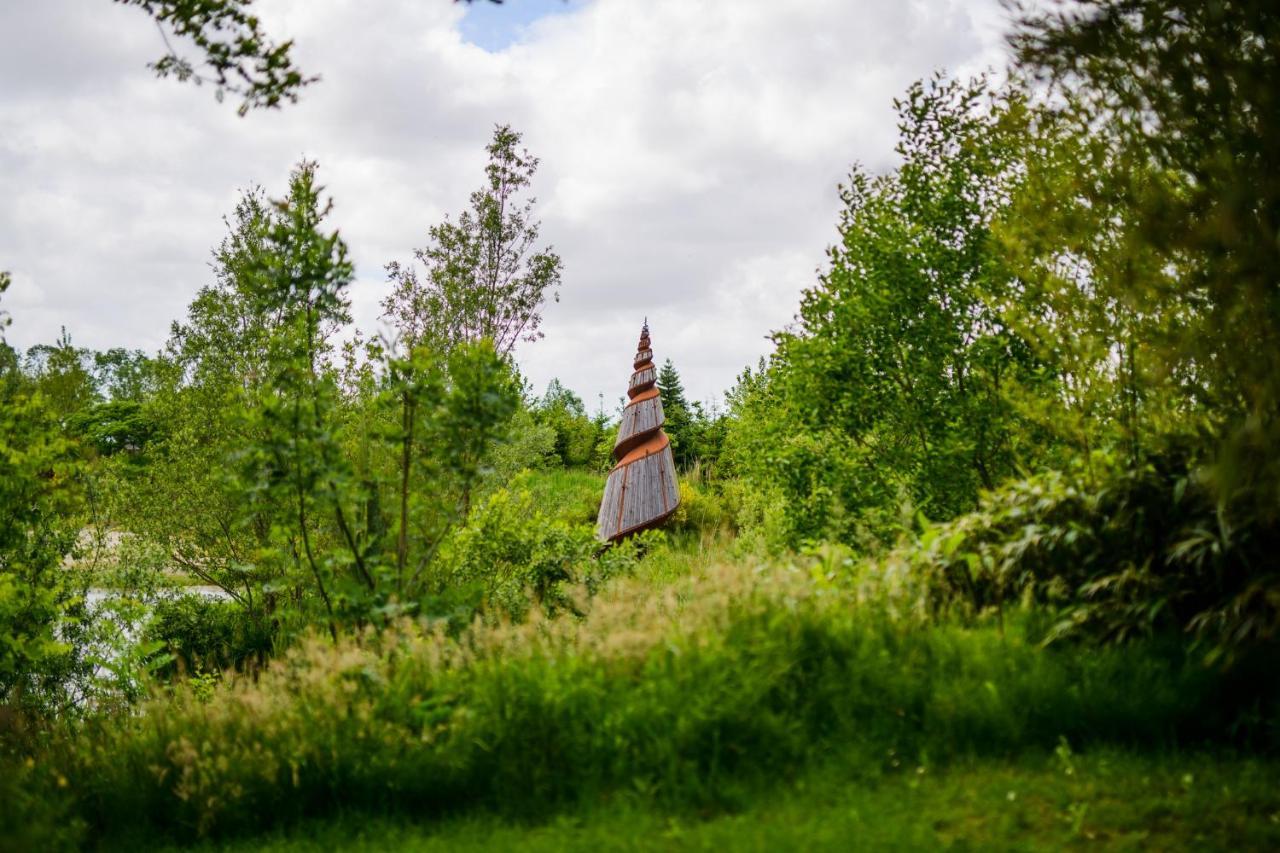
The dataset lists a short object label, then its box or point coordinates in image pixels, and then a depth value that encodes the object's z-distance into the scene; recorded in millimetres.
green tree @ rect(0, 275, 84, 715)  6805
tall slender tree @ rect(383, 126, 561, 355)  15359
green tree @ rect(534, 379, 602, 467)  25953
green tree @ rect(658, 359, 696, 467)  24594
